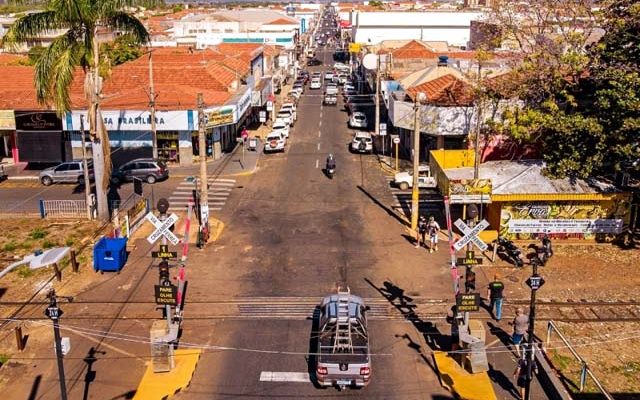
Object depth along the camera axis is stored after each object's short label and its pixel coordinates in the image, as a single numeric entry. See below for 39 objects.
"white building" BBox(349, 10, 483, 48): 114.56
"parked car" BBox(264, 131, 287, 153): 50.12
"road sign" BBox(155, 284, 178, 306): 20.19
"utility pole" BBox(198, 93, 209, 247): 31.14
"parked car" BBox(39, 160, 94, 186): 42.03
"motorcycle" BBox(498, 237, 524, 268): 28.55
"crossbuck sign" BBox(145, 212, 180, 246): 20.44
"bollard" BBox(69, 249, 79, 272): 27.89
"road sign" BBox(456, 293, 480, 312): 20.14
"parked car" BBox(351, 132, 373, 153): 49.72
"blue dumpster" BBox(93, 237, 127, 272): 27.91
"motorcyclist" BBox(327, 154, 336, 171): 42.53
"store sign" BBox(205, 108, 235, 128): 45.07
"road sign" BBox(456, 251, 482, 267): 20.28
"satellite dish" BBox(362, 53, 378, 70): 62.18
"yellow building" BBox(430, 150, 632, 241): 30.38
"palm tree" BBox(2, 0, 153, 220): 31.55
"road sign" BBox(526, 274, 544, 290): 17.61
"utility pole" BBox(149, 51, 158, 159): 43.12
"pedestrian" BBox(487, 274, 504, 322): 23.38
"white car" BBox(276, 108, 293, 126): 59.72
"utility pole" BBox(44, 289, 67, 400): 15.85
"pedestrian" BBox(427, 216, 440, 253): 30.12
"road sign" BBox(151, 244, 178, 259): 20.69
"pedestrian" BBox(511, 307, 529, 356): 21.25
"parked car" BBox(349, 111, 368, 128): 59.53
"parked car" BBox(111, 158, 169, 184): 41.94
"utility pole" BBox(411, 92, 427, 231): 30.46
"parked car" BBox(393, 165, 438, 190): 40.38
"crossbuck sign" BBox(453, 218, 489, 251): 20.61
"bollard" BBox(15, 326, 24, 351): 21.52
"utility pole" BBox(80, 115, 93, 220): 34.84
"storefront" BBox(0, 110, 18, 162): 45.69
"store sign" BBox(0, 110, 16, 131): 45.59
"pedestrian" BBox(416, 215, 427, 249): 30.86
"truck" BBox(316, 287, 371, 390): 18.66
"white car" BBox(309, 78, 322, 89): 88.38
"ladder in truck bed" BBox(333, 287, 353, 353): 19.16
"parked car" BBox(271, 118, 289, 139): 53.83
